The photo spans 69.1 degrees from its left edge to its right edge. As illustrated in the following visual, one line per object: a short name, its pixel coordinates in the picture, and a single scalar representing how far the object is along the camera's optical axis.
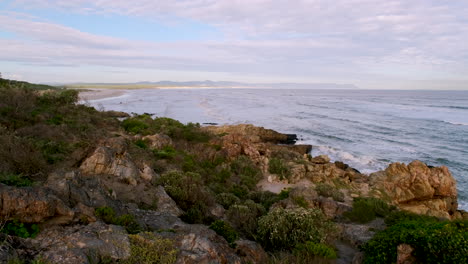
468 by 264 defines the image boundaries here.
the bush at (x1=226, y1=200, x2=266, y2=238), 8.95
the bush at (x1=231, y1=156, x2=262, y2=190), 17.05
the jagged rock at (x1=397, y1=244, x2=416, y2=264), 6.27
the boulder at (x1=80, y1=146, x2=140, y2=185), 10.04
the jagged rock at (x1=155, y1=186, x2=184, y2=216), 8.95
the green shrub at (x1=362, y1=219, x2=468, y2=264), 5.93
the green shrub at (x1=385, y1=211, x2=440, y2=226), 10.82
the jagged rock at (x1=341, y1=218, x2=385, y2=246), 8.93
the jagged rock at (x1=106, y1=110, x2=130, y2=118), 32.93
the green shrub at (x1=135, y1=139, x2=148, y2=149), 16.69
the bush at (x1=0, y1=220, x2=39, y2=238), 5.09
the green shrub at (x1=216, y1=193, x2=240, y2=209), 11.86
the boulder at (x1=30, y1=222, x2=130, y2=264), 4.78
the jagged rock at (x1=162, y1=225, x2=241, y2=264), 5.32
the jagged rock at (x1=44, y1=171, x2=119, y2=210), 6.46
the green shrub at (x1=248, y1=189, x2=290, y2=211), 13.11
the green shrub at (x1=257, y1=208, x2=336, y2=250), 7.83
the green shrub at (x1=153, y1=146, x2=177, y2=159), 15.76
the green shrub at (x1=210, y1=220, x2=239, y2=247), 6.96
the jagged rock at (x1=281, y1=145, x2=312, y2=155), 27.27
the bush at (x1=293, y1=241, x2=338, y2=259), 6.94
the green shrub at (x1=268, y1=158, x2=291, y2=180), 18.88
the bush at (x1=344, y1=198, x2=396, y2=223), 11.88
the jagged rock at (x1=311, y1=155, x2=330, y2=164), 22.98
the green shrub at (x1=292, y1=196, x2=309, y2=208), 11.73
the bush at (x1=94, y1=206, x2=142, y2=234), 6.22
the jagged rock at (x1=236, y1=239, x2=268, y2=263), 6.21
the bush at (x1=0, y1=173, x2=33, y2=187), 5.94
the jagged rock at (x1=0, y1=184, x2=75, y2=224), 5.21
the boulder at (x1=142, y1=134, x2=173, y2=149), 17.63
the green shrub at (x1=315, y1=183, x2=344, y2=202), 15.36
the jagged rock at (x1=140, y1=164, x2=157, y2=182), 10.80
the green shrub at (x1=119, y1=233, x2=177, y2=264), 5.10
